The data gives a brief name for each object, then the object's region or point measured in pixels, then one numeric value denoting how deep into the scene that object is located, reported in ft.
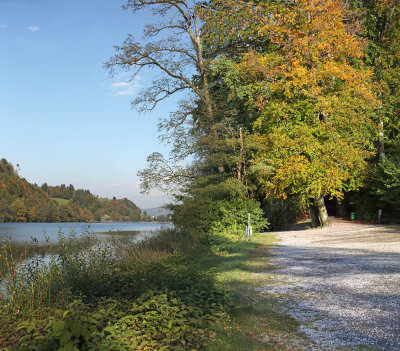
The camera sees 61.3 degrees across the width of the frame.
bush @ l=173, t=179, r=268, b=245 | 58.44
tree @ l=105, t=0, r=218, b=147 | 67.92
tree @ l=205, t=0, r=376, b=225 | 66.33
